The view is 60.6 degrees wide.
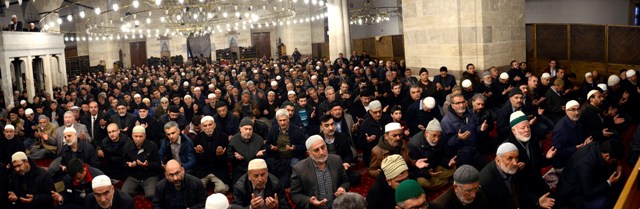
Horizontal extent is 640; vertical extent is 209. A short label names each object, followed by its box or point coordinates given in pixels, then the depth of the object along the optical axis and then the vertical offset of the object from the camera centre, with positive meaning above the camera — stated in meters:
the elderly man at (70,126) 8.59 -0.95
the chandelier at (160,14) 29.91 +2.82
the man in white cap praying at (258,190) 4.70 -1.15
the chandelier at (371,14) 26.64 +2.18
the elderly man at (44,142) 9.41 -1.25
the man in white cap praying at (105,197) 4.64 -1.12
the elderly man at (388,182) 4.27 -1.00
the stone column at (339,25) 20.34 +1.22
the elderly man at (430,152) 5.82 -1.07
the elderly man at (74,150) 6.80 -1.01
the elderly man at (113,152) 7.19 -1.12
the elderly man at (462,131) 6.25 -0.93
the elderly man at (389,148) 5.68 -0.99
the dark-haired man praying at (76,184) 5.40 -1.17
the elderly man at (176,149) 6.91 -1.08
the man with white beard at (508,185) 4.43 -1.12
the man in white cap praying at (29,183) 5.68 -1.17
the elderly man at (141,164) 6.88 -1.21
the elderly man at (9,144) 7.82 -1.03
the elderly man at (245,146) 6.57 -1.02
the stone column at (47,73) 17.55 -0.07
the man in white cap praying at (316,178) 5.00 -1.10
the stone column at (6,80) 14.04 -0.18
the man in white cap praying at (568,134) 5.91 -0.93
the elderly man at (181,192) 5.21 -1.21
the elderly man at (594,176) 4.64 -1.11
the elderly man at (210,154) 6.93 -1.14
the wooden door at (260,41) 34.38 +1.28
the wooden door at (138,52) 34.38 +0.94
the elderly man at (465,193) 3.90 -1.03
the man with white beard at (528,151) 4.90 -0.97
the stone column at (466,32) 10.96 +0.41
